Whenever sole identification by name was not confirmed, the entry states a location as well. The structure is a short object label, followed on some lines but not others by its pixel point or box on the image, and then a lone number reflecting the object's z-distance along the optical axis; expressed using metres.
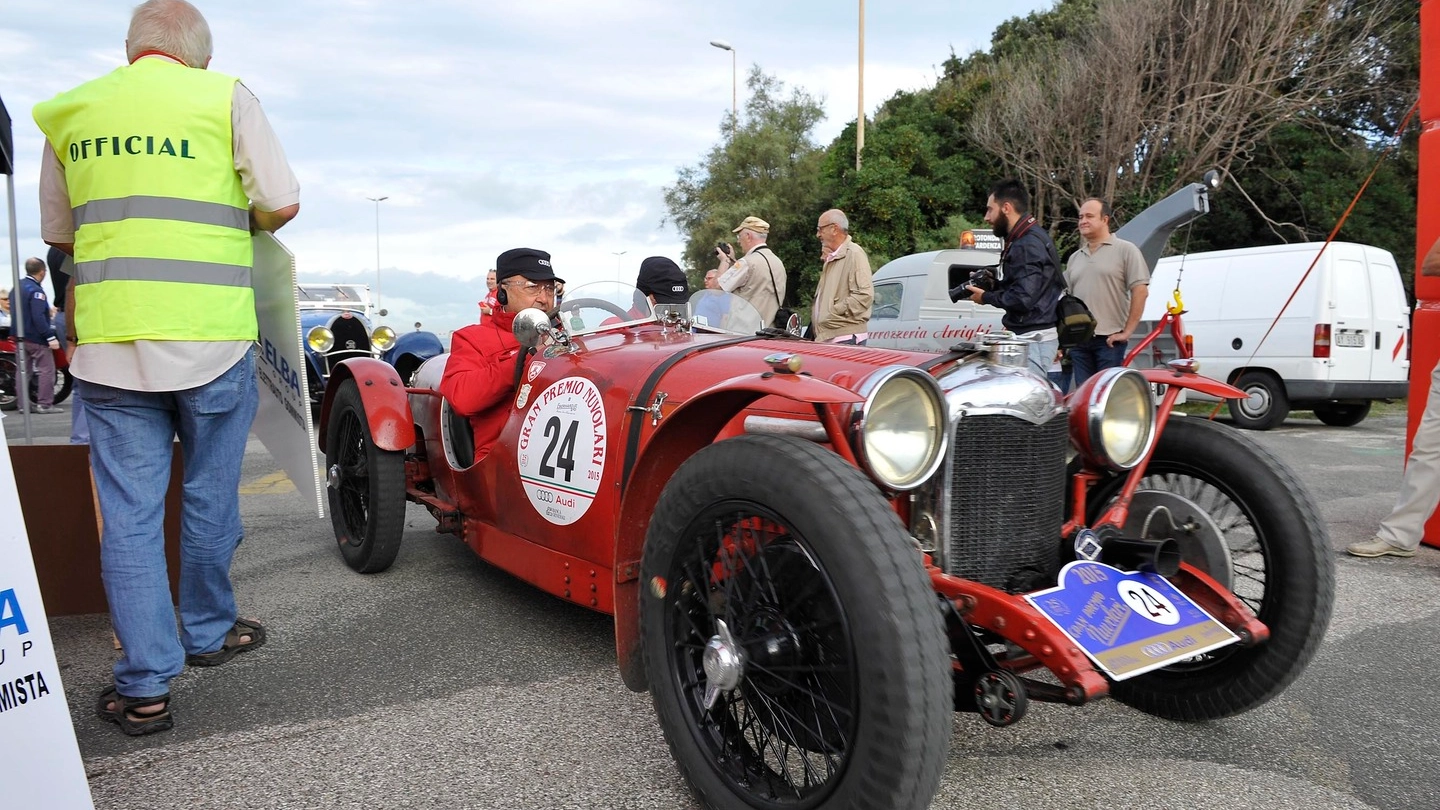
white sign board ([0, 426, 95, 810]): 1.76
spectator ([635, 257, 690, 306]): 4.25
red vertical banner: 4.72
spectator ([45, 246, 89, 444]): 5.32
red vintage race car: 1.73
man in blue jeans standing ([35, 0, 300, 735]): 2.62
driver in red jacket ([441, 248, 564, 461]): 3.48
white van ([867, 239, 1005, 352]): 9.67
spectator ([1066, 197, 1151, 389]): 5.98
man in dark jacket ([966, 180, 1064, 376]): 4.96
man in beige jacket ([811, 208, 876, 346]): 6.12
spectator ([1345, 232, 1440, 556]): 4.37
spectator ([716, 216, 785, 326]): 6.28
